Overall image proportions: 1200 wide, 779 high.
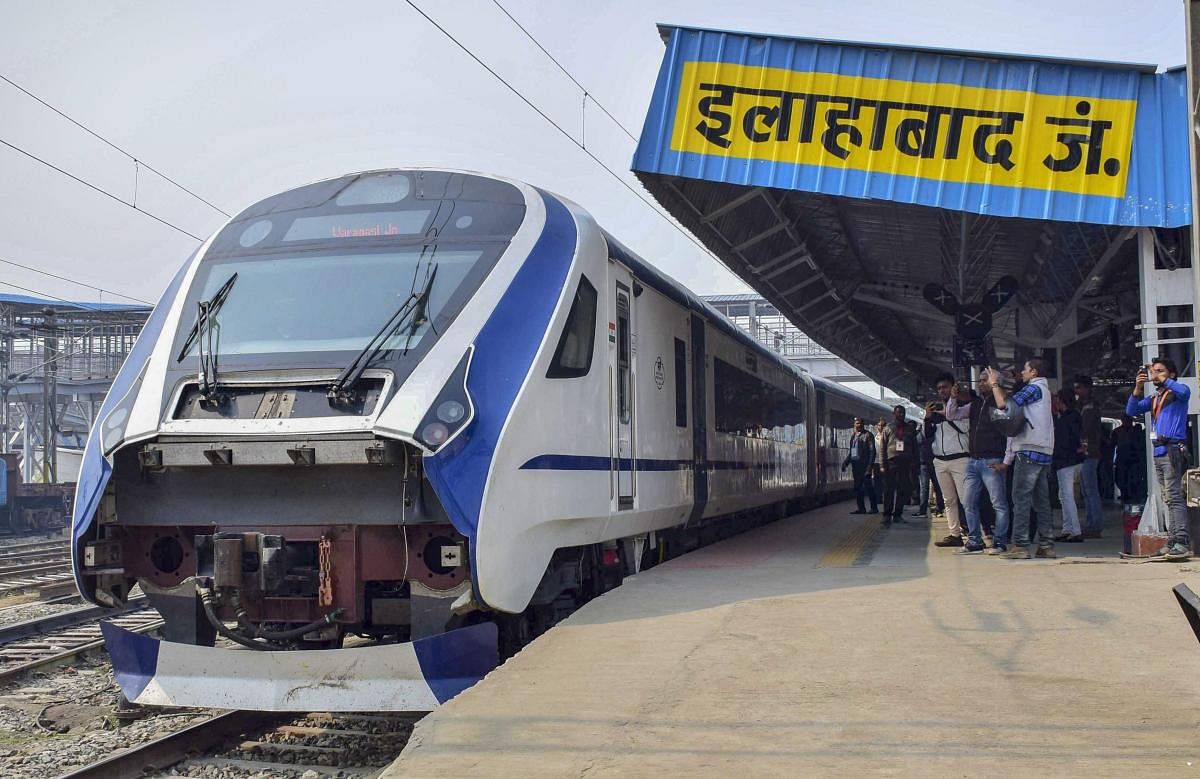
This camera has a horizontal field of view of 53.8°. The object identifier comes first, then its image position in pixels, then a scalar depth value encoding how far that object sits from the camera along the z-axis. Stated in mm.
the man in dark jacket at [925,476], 14216
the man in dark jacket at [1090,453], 12383
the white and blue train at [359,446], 5984
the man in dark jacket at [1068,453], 11641
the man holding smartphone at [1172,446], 9219
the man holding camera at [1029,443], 9359
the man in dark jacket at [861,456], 19625
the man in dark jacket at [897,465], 16234
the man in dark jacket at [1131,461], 13406
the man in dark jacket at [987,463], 9883
